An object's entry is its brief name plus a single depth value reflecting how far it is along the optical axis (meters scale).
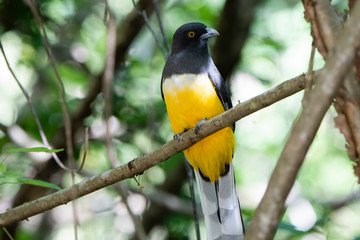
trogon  7.73
